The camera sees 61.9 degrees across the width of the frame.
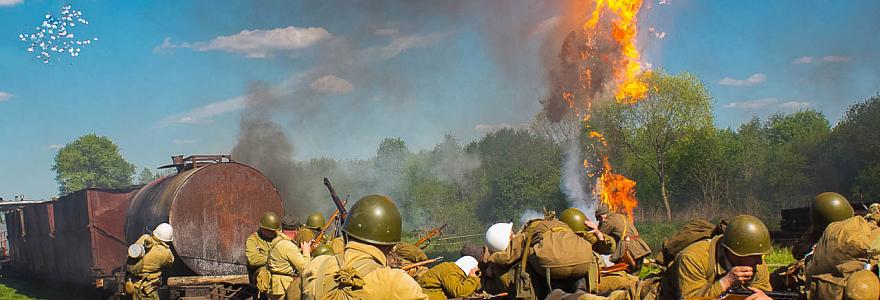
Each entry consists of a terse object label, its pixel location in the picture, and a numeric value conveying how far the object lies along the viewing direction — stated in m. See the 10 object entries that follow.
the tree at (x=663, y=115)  41.41
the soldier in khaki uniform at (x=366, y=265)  4.10
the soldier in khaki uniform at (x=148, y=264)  12.66
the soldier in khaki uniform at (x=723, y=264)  5.08
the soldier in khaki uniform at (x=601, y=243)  8.18
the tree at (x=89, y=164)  86.19
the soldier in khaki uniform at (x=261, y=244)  10.45
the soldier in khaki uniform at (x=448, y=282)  7.83
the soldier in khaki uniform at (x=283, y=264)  8.97
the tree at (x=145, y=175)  100.16
